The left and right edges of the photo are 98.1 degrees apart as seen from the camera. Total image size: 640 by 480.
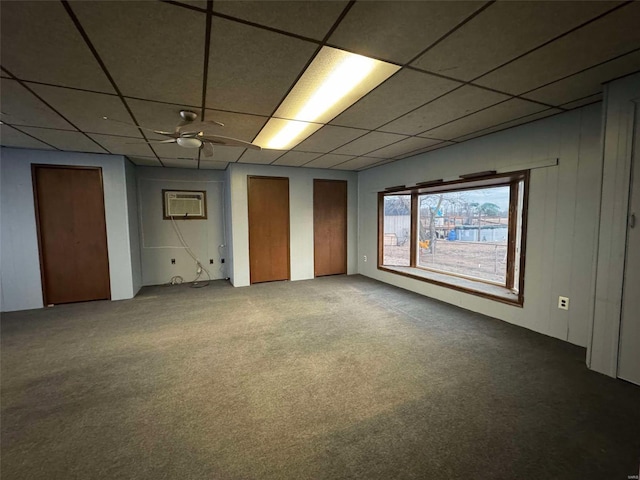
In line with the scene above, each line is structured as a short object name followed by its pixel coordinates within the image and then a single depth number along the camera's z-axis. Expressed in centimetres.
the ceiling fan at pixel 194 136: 288
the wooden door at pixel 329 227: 638
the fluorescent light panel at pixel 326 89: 203
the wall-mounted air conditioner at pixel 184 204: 588
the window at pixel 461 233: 389
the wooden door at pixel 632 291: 225
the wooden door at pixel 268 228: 579
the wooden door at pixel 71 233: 450
